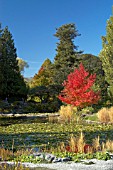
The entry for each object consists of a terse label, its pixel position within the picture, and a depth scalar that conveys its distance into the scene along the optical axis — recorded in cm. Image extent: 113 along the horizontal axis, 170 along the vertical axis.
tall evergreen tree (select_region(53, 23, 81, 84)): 3869
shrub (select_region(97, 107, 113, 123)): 1747
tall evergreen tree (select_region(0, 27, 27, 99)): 3409
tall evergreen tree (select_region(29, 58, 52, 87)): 3981
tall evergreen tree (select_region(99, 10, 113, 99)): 3053
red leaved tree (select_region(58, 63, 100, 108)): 2148
